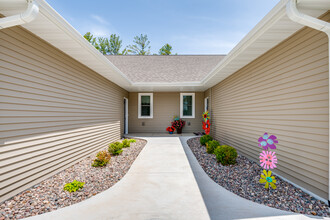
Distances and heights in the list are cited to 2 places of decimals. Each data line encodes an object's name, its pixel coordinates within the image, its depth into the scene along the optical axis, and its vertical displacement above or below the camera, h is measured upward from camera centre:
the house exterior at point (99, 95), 2.26 +0.37
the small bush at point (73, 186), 2.58 -1.26
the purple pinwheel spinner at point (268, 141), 2.59 -0.46
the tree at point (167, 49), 26.22 +10.86
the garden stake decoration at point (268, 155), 2.56 -0.71
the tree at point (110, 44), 25.20 +11.20
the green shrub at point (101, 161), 3.78 -1.19
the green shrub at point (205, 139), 5.89 -0.97
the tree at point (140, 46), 25.86 +11.14
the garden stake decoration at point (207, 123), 7.39 -0.45
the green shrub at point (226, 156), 3.79 -1.04
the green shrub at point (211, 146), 4.84 -1.02
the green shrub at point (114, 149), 4.75 -1.13
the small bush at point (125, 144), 5.83 -1.18
